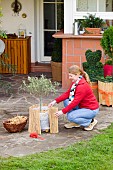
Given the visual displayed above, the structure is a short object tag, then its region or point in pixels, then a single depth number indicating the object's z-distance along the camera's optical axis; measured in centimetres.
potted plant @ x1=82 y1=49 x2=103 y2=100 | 906
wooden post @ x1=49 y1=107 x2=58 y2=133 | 710
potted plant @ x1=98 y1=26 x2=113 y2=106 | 870
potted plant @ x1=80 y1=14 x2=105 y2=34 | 1009
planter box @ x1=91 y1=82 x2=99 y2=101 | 905
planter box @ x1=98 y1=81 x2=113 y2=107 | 868
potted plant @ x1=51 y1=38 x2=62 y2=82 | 1073
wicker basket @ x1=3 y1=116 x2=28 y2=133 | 710
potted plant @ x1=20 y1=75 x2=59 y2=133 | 711
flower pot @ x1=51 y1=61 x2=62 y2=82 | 1076
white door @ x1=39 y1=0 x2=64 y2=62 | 1217
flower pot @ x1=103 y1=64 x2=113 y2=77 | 920
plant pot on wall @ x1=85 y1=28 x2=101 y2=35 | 996
